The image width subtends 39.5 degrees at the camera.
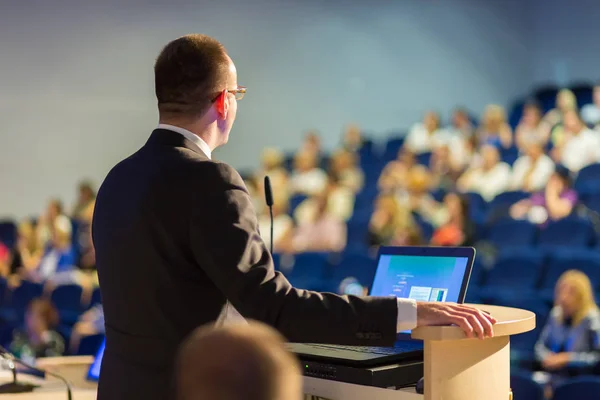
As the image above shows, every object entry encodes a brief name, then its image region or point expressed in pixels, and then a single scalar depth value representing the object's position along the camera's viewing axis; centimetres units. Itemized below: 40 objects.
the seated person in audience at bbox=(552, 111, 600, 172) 816
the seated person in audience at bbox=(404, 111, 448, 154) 1018
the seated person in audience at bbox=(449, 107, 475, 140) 995
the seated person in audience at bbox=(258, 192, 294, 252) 825
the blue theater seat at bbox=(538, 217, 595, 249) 658
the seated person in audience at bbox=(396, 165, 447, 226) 787
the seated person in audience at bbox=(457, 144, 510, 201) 842
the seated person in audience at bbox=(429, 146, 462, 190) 886
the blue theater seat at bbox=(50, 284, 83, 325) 736
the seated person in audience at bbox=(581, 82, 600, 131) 947
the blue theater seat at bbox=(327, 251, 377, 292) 685
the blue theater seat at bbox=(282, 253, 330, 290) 729
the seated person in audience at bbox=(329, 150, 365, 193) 927
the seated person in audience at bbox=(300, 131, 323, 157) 1030
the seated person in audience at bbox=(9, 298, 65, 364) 599
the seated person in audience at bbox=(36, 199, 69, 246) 871
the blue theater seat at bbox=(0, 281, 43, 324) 771
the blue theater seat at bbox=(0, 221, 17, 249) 924
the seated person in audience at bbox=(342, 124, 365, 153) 1091
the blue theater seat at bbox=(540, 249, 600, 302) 577
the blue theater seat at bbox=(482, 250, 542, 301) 621
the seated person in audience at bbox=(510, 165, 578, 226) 701
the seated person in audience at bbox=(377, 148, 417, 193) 866
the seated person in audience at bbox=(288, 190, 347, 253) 794
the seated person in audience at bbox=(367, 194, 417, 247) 723
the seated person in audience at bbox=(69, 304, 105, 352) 655
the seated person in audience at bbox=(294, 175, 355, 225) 830
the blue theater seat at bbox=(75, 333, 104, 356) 519
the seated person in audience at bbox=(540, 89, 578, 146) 886
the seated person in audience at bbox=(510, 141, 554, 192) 794
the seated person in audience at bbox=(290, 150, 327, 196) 947
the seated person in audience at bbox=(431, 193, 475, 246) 652
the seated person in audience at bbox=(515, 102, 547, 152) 886
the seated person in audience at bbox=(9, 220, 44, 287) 831
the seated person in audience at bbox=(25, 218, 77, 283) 811
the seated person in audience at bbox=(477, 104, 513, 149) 959
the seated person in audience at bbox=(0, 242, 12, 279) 838
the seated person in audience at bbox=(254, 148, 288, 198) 893
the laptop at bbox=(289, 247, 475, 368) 177
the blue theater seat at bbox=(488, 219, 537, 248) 698
